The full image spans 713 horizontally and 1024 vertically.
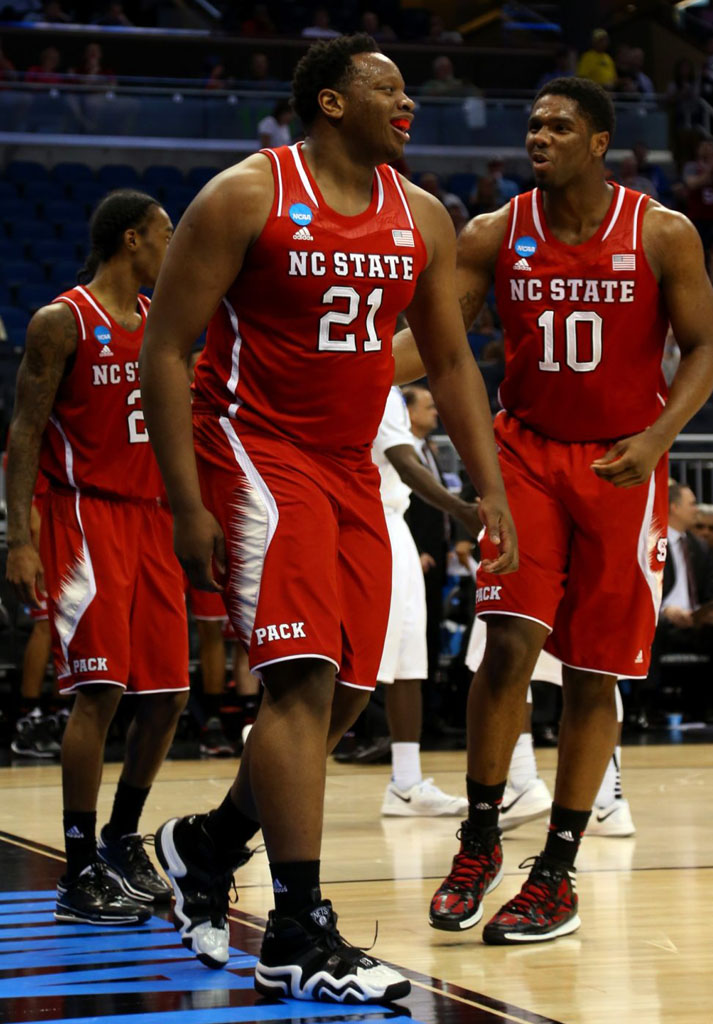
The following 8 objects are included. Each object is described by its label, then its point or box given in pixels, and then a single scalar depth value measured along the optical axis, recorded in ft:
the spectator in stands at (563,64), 63.52
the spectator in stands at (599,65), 62.80
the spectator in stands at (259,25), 63.93
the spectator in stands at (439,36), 66.39
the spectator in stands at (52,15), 61.26
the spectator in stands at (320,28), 63.31
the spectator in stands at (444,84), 59.00
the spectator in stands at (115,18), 62.59
